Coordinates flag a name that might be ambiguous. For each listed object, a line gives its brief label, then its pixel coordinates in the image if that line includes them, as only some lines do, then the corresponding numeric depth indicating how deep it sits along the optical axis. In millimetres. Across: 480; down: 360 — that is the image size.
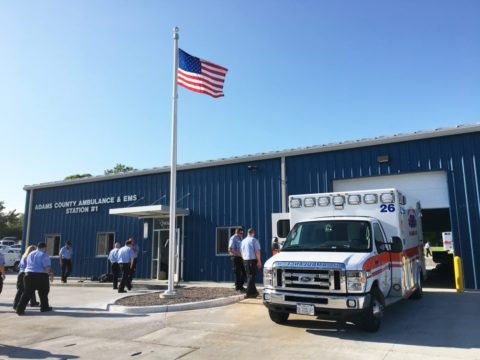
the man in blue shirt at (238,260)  13430
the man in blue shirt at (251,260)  12180
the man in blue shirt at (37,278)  10617
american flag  13641
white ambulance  7363
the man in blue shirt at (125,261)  14591
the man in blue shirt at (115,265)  15453
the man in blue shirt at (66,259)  19141
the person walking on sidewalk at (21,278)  11065
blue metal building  14227
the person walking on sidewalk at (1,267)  11445
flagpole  12555
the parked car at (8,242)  43731
